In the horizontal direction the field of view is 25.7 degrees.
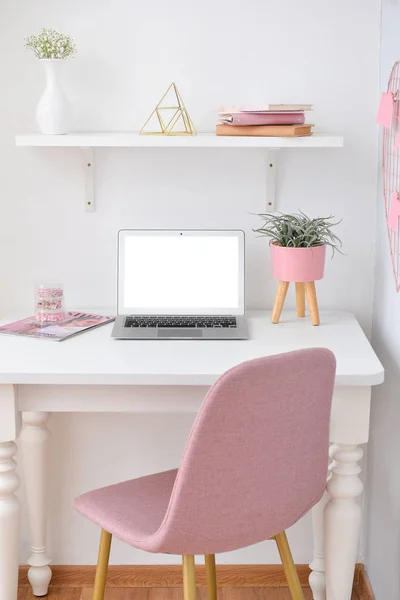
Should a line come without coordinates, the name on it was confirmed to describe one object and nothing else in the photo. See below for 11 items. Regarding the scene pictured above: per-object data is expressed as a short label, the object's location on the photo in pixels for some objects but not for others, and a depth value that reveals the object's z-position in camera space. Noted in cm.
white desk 191
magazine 220
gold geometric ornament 237
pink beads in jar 233
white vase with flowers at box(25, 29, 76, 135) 227
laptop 239
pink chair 161
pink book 219
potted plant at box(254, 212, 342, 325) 227
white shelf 219
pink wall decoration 210
